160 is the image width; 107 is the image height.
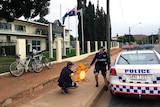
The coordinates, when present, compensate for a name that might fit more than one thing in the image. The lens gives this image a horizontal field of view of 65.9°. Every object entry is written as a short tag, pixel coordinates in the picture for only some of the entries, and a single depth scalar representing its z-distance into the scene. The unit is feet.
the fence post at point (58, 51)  28.61
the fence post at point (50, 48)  27.70
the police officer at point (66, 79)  12.62
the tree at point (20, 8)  23.35
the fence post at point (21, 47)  19.68
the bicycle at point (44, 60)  21.77
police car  10.69
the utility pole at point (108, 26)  21.93
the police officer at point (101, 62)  14.64
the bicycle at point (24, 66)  18.01
